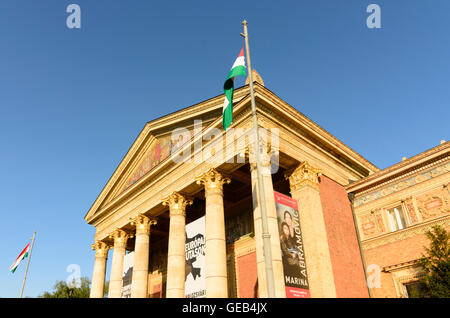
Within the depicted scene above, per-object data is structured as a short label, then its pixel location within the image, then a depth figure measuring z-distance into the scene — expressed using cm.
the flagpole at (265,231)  843
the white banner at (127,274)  1972
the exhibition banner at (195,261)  1473
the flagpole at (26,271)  2802
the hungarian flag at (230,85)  1120
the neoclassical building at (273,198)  1430
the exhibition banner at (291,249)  1252
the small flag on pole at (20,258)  2661
